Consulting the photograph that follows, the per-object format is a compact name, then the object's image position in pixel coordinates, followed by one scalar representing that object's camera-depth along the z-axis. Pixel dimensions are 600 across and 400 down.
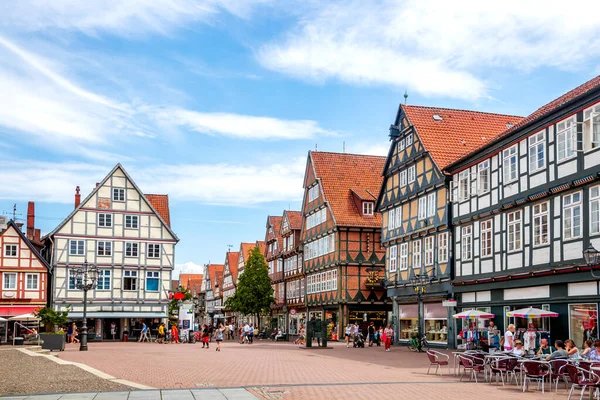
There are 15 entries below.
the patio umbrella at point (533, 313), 27.66
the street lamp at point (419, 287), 42.41
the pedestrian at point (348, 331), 45.76
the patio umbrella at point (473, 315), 31.56
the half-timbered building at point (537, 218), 27.00
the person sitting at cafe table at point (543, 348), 21.62
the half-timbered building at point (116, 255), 61.69
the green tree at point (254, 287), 69.81
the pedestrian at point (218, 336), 40.31
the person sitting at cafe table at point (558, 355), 18.67
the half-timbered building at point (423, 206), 41.06
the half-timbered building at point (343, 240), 57.81
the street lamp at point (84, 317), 38.72
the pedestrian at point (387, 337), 40.53
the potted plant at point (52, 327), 37.09
